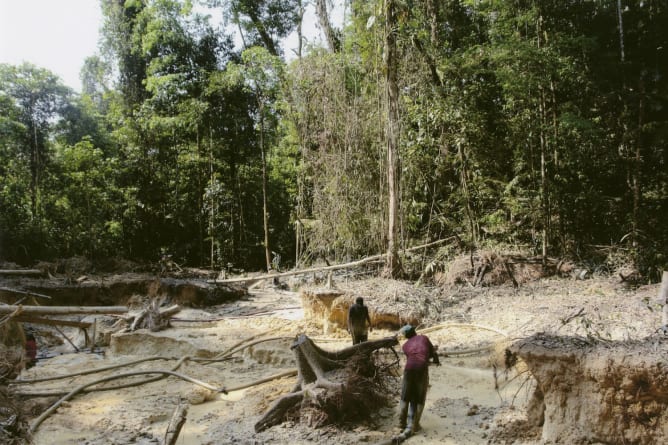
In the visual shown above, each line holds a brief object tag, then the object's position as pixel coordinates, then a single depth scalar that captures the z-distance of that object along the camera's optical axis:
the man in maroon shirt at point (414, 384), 5.22
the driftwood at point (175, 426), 4.32
